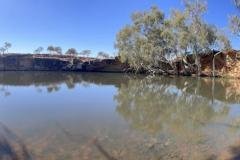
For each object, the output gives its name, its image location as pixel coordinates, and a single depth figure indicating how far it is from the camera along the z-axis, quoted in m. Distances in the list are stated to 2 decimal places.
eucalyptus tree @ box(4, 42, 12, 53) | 45.48
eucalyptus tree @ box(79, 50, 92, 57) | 52.40
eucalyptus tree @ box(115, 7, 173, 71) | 21.52
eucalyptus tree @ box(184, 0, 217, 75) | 19.07
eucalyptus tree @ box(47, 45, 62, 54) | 52.56
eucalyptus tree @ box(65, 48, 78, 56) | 53.99
